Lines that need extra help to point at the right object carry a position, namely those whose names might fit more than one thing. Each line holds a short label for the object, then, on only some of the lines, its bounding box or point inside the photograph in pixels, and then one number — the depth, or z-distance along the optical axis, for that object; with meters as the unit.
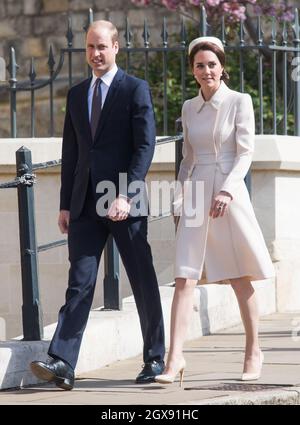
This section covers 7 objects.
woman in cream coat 14.97
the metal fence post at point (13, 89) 21.21
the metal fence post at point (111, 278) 17.91
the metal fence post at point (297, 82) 22.80
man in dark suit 14.87
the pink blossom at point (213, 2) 28.78
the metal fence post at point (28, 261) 15.91
